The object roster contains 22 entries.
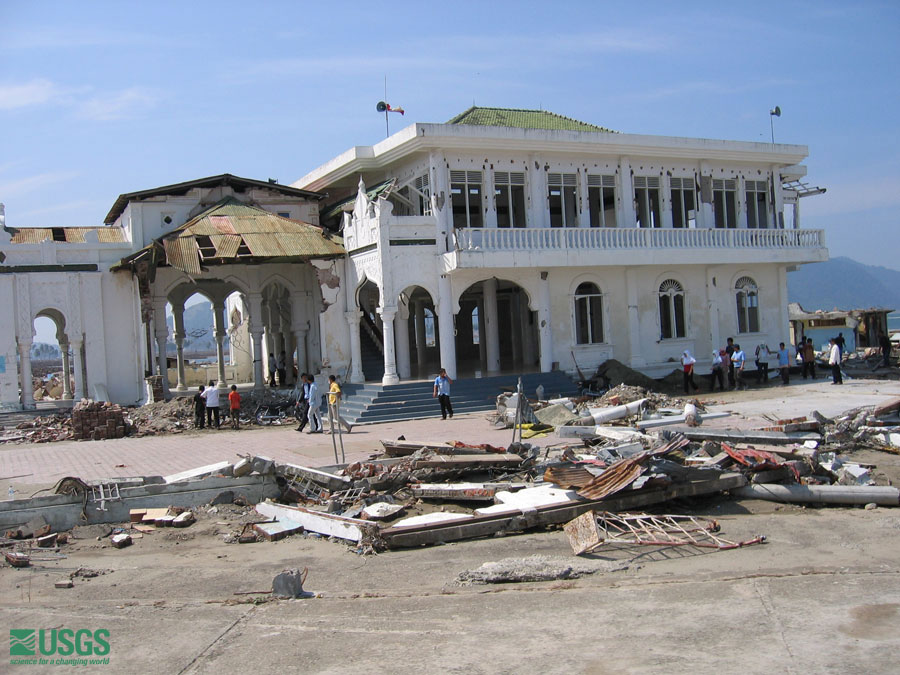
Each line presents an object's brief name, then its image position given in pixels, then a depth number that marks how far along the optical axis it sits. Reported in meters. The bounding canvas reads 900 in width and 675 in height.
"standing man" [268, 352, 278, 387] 31.59
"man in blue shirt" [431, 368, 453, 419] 21.59
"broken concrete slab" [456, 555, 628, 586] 8.59
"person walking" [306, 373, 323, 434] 20.34
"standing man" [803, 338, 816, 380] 27.98
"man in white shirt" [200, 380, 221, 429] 22.73
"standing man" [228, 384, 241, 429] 22.61
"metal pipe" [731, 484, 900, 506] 11.14
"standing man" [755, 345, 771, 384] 28.42
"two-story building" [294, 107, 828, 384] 25.03
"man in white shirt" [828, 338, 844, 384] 24.91
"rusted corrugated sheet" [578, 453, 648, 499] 10.84
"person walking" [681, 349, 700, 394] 25.50
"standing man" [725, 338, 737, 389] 26.49
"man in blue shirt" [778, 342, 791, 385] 27.11
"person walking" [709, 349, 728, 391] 26.20
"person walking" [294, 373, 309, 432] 21.00
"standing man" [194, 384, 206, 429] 23.03
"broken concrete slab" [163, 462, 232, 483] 13.34
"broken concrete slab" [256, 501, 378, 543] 10.45
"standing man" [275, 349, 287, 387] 31.38
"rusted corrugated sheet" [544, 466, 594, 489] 11.80
